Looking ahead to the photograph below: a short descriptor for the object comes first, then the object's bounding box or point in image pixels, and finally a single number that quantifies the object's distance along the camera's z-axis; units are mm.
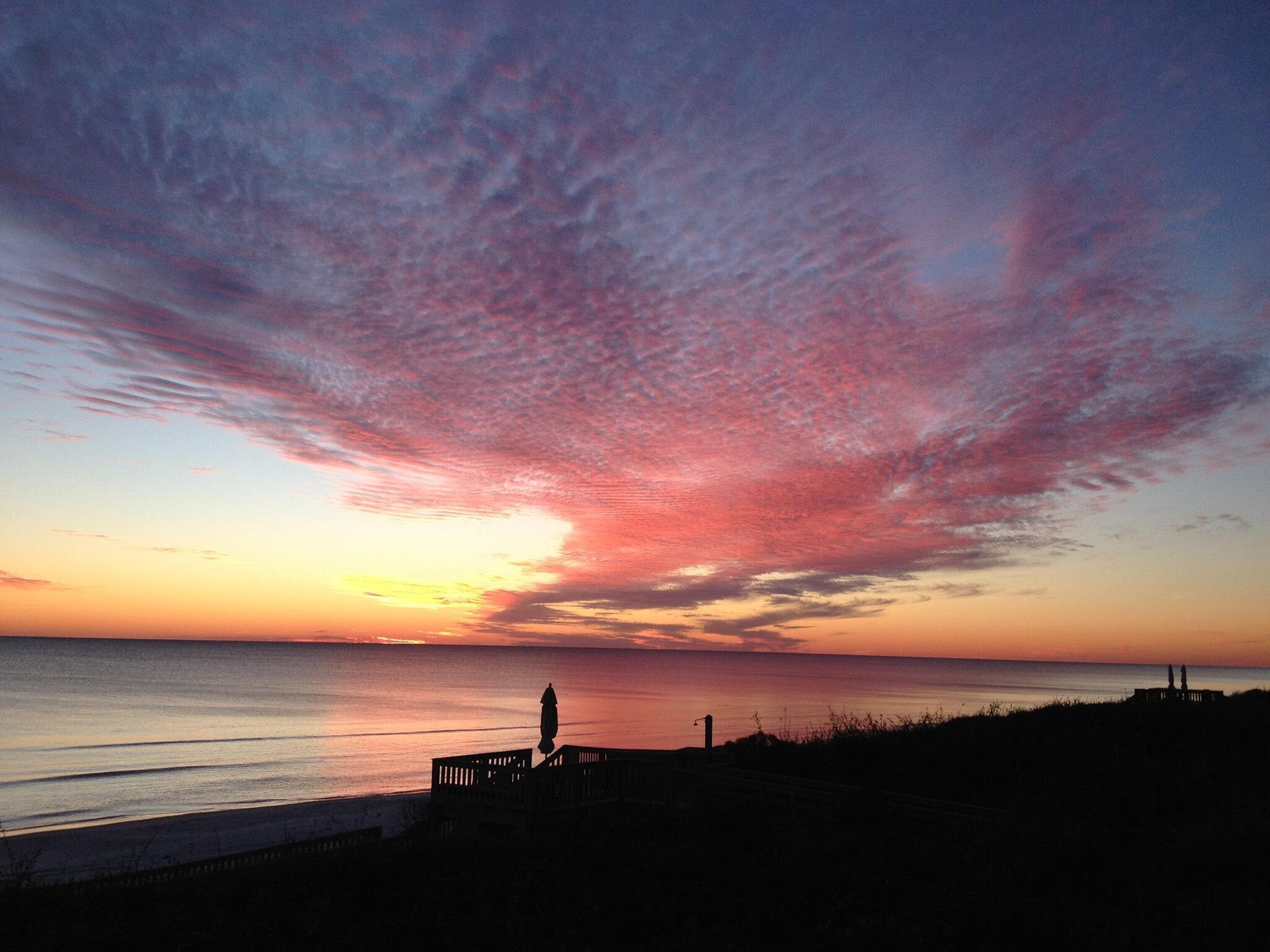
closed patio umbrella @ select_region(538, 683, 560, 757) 18562
